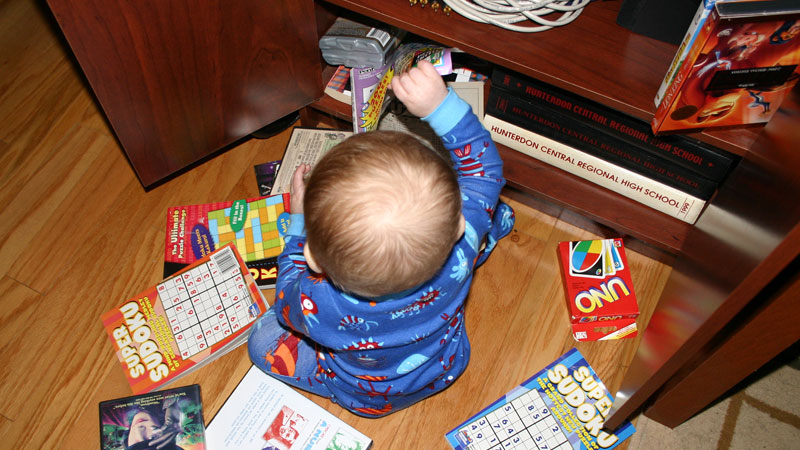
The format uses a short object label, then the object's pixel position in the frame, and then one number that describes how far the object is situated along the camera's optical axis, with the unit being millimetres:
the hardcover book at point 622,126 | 932
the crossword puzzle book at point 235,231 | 1126
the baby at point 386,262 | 611
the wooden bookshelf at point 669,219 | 575
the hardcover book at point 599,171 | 1024
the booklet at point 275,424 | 988
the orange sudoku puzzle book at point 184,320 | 1036
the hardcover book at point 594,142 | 984
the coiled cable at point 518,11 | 871
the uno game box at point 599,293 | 1073
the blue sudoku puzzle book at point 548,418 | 982
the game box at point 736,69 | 669
